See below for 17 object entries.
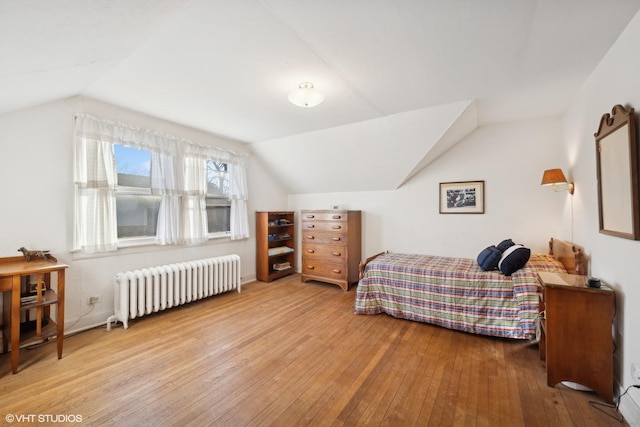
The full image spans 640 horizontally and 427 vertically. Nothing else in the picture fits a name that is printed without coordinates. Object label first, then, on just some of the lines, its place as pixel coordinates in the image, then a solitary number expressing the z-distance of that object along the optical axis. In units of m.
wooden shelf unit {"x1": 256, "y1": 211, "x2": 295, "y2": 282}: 4.53
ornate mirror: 1.50
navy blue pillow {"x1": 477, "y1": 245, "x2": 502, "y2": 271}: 2.81
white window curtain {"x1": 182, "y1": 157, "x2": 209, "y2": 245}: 3.56
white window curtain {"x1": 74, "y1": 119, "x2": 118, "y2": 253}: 2.63
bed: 2.43
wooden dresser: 4.11
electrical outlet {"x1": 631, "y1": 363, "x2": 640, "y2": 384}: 1.48
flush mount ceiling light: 2.32
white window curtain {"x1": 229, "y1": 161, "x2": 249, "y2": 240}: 4.20
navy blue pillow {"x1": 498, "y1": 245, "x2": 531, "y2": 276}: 2.60
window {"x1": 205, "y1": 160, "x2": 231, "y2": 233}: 3.99
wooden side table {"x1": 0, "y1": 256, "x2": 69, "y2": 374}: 1.91
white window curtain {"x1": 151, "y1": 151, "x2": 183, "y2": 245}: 3.21
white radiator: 2.80
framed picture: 3.63
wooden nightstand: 1.69
